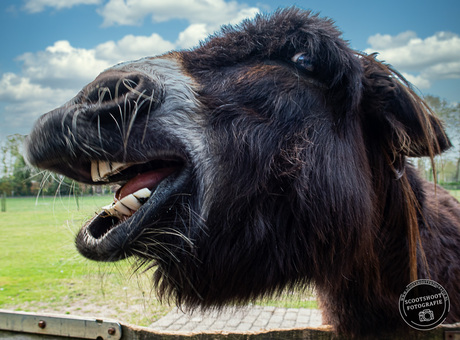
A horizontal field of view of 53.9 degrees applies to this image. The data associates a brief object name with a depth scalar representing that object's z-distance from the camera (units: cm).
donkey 52
